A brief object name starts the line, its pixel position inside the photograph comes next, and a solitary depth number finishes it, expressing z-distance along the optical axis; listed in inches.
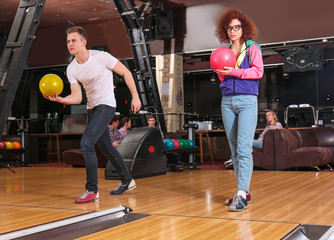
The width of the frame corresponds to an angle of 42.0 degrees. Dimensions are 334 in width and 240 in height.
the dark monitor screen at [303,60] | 444.8
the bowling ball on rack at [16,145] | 362.0
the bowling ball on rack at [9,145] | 354.9
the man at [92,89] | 141.0
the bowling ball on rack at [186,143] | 280.8
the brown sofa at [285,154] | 274.1
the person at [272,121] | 309.0
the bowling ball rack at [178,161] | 270.2
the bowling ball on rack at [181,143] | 275.5
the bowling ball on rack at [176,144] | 266.8
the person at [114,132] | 293.3
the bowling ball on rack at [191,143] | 286.9
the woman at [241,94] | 124.0
